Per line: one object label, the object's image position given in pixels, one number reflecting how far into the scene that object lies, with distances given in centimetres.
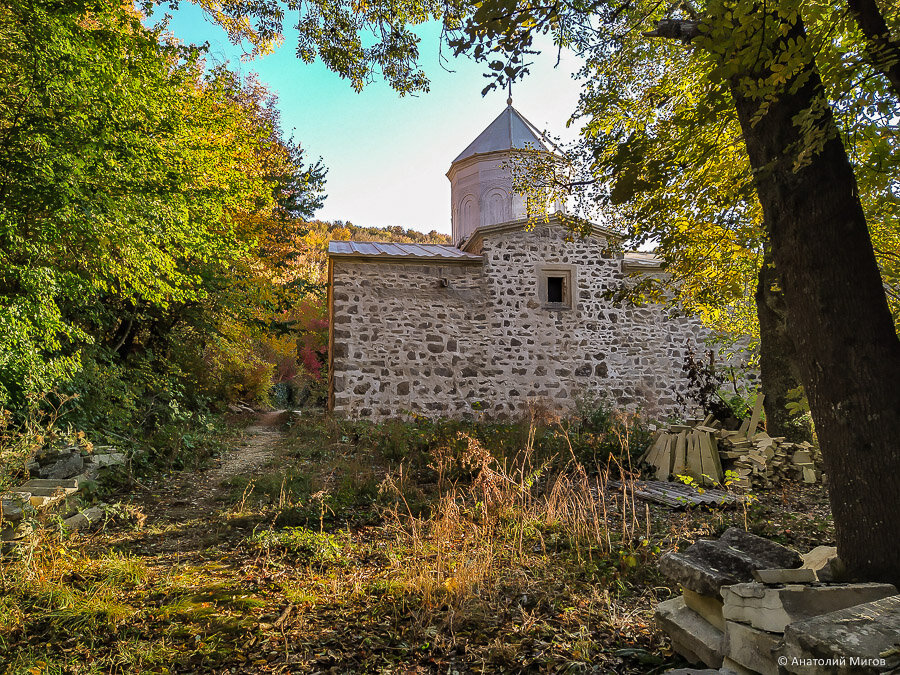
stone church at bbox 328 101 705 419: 1142
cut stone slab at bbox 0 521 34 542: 391
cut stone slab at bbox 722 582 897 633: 218
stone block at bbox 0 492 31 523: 416
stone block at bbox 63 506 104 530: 464
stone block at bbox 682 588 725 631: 253
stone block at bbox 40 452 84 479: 559
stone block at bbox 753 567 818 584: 239
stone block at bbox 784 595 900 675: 163
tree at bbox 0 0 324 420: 509
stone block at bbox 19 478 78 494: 490
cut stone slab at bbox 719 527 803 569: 266
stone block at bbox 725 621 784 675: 207
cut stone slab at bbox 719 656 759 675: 220
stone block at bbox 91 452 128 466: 623
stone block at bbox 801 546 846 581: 260
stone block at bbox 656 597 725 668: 240
